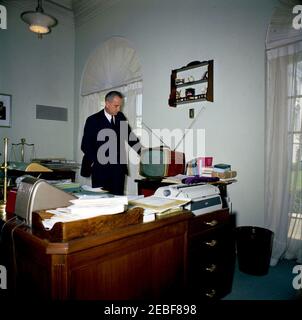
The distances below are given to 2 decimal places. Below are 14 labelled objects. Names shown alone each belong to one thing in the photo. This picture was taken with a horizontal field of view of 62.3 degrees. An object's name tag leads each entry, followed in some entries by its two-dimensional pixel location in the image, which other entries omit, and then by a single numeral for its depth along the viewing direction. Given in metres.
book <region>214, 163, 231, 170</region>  2.47
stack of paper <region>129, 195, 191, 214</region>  1.17
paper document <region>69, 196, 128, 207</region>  0.94
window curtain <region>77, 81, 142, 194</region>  3.74
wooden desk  0.82
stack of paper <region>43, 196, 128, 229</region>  0.88
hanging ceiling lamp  3.02
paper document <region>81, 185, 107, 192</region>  1.55
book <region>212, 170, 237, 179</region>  2.43
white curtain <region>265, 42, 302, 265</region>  2.38
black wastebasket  2.16
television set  2.61
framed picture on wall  4.03
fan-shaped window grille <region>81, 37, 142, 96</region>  3.78
